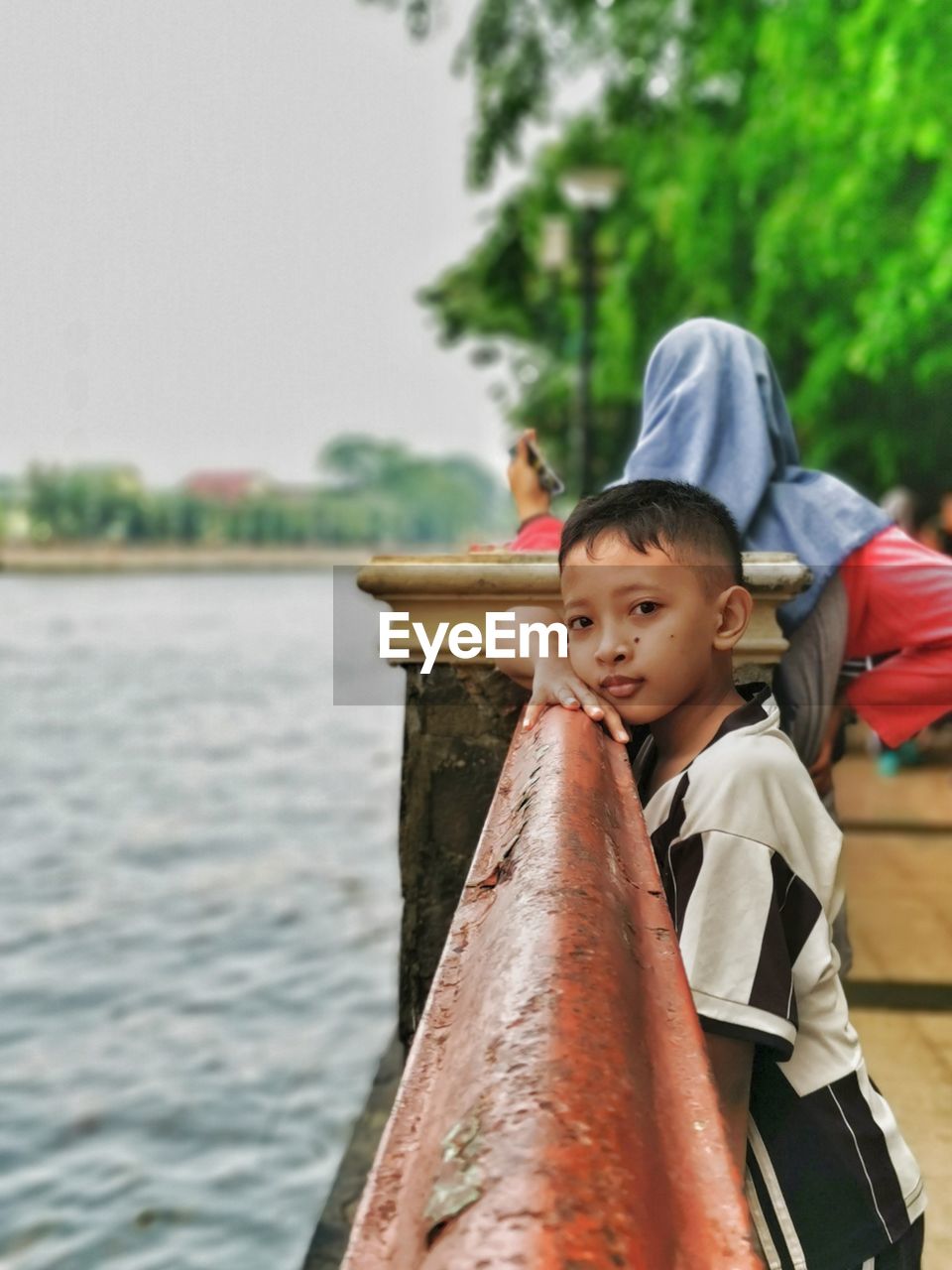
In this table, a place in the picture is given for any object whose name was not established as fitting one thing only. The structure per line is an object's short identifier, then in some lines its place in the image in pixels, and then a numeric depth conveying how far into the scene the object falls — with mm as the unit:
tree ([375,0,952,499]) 6883
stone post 2410
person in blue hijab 2363
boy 1360
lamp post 10805
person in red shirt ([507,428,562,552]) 2748
